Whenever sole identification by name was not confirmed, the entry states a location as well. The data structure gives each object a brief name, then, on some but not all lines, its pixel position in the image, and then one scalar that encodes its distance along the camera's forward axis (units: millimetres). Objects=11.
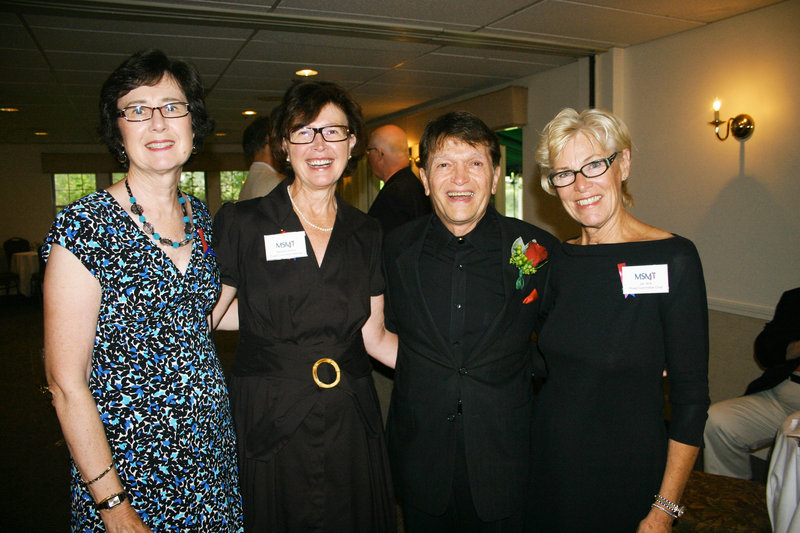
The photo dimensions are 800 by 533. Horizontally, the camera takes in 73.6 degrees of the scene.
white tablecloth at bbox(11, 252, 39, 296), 11633
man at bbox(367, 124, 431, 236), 4367
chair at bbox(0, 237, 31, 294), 11812
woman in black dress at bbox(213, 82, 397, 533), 1788
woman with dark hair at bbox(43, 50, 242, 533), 1411
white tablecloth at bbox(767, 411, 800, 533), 2137
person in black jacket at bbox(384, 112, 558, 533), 1761
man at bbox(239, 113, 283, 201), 4141
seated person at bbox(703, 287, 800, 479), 3246
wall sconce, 4270
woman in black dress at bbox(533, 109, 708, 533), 1582
